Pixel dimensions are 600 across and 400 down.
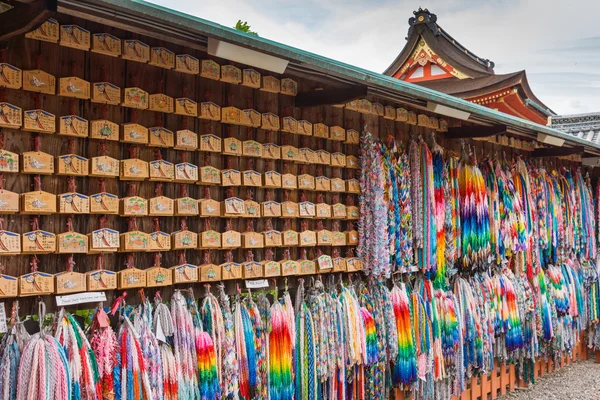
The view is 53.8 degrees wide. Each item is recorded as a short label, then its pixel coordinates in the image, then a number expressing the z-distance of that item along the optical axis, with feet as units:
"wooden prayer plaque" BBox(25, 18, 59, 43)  8.65
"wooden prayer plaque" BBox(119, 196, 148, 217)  9.82
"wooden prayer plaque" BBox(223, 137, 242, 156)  11.43
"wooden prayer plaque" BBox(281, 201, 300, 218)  12.67
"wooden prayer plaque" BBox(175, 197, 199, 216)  10.62
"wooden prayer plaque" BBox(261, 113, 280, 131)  12.29
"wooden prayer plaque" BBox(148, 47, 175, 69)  10.19
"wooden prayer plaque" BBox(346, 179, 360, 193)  14.35
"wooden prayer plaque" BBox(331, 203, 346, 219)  13.93
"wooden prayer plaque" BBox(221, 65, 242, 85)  11.39
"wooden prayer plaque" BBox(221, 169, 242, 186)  11.39
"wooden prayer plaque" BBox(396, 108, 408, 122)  15.71
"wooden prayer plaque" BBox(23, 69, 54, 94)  8.66
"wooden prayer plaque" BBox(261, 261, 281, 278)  12.29
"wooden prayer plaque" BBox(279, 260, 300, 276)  12.69
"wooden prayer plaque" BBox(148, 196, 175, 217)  10.21
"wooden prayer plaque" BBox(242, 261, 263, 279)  11.85
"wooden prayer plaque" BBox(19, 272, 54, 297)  8.58
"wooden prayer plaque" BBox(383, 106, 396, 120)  15.30
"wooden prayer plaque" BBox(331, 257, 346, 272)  14.05
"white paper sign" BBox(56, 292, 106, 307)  8.99
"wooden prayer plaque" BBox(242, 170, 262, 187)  11.78
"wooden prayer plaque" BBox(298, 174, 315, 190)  13.05
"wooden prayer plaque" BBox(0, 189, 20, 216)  8.36
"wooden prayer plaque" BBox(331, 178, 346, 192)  13.92
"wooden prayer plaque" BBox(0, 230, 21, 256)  8.32
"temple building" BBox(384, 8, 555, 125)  36.24
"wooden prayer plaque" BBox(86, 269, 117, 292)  9.35
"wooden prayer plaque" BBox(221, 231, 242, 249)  11.40
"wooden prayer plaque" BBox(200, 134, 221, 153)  11.02
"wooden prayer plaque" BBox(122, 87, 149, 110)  9.85
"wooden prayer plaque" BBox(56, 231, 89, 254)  9.04
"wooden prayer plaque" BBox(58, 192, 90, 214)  9.04
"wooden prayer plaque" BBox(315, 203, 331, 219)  13.48
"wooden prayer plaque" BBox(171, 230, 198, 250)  10.59
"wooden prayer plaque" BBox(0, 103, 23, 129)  8.37
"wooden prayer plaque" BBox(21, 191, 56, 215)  8.61
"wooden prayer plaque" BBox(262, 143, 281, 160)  12.25
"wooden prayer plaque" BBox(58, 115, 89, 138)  9.04
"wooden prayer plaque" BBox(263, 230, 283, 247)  12.28
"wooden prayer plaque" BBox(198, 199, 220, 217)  11.02
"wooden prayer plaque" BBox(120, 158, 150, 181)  9.80
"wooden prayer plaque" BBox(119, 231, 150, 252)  9.83
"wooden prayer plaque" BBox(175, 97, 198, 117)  10.65
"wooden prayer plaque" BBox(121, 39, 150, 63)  9.74
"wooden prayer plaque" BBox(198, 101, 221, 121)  11.06
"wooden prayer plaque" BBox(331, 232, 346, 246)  13.95
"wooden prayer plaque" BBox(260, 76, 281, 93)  12.25
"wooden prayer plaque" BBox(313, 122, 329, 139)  13.51
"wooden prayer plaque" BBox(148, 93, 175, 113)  10.25
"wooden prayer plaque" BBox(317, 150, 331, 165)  13.58
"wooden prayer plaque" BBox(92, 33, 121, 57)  9.39
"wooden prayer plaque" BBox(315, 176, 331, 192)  13.48
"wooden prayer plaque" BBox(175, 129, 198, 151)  10.59
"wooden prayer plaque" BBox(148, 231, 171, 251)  10.19
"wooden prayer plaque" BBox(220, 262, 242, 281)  11.39
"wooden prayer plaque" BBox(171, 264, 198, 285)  10.60
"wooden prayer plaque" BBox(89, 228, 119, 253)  9.43
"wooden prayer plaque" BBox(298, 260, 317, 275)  13.10
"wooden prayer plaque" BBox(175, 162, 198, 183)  10.60
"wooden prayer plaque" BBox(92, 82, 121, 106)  9.47
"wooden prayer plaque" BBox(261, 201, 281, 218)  12.24
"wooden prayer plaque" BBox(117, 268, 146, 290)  9.80
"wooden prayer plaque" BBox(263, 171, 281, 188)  12.21
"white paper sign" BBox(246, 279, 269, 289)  12.00
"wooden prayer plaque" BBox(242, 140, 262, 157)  11.80
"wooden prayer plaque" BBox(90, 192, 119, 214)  9.43
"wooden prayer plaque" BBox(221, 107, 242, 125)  11.46
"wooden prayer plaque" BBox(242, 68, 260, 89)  11.78
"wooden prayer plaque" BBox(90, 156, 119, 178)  9.41
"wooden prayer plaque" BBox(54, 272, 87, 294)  8.97
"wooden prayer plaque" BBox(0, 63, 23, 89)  8.36
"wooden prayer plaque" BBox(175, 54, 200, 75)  10.60
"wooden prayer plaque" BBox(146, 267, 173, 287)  10.18
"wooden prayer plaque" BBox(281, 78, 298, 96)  12.75
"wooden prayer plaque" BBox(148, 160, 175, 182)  10.20
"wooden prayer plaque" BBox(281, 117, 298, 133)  12.73
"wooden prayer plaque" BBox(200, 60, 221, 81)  11.01
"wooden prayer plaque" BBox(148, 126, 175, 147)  10.21
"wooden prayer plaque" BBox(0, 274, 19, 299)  8.31
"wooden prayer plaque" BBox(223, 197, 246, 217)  11.38
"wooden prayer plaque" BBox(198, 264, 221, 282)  11.02
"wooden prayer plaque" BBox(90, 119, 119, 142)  9.45
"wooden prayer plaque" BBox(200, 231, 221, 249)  11.02
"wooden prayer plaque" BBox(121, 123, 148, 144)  9.84
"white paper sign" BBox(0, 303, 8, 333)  8.34
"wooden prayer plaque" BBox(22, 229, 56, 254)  8.63
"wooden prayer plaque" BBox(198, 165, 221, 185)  11.00
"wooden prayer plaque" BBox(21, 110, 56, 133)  8.66
